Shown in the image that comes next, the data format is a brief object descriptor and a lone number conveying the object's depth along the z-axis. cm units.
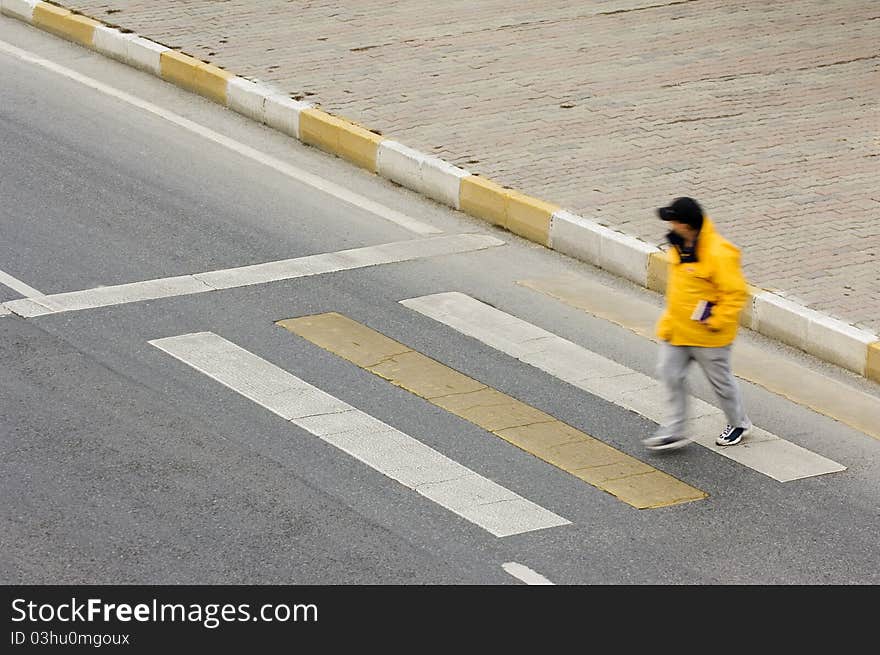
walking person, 1723
